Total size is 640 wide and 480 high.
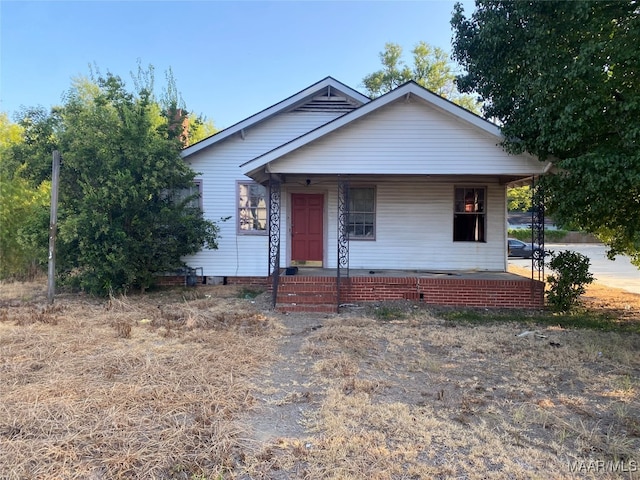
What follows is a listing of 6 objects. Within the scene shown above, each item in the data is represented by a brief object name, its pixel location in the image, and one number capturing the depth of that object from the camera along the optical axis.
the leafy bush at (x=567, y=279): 8.23
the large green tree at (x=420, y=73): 33.78
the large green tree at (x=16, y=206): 10.40
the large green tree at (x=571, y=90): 5.76
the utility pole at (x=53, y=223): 8.66
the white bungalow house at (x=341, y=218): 9.82
